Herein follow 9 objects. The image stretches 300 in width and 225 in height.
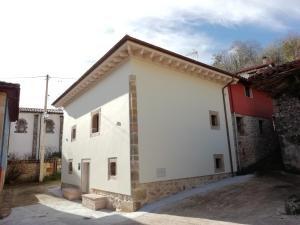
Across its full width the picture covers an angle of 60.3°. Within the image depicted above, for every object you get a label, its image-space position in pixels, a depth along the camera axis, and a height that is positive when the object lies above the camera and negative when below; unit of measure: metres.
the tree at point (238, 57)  32.84 +13.26
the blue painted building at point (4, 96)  8.15 +2.36
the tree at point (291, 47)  26.95 +11.40
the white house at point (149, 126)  10.17 +1.63
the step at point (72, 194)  13.84 -1.51
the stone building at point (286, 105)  11.81 +2.42
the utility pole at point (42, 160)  22.06 +0.55
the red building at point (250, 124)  14.70 +2.02
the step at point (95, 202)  10.85 -1.57
